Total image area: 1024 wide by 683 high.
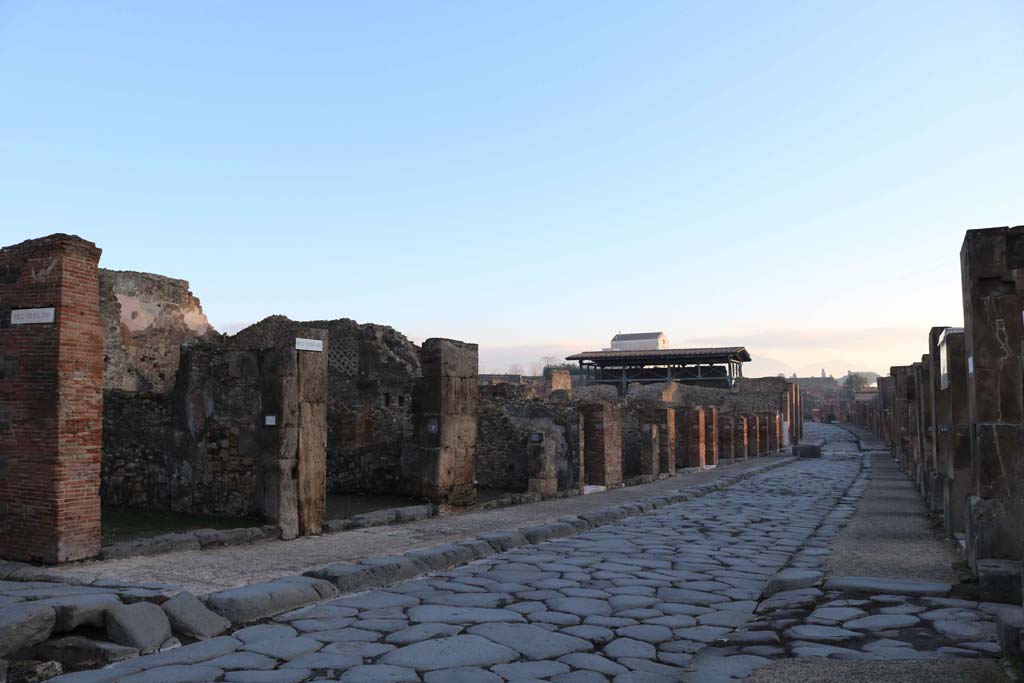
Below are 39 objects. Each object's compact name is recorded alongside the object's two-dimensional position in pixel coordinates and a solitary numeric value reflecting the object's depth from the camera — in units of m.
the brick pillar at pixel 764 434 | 28.50
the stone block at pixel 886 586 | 5.14
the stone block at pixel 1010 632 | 3.46
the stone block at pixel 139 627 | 4.35
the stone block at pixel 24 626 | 4.08
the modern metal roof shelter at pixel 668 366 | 43.91
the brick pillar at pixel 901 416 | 16.77
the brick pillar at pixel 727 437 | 24.39
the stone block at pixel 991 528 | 5.36
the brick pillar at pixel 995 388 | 5.38
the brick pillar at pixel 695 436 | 20.47
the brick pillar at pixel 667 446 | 17.72
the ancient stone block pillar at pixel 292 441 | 8.31
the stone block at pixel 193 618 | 4.62
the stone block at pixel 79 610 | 4.40
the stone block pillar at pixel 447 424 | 10.46
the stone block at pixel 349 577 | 5.82
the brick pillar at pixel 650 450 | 16.86
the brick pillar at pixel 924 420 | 10.75
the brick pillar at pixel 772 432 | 29.23
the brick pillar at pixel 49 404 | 6.50
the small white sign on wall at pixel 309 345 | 8.47
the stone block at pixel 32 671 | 3.84
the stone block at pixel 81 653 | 4.11
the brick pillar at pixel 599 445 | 14.48
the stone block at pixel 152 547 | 6.77
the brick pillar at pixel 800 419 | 40.48
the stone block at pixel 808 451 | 24.66
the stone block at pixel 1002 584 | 4.87
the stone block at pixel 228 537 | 7.41
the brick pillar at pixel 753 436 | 26.34
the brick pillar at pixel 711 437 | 22.14
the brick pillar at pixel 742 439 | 24.75
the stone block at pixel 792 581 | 5.57
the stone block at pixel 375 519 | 8.95
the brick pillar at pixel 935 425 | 8.62
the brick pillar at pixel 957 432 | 7.33
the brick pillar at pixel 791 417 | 35.68
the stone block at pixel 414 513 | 9.60
